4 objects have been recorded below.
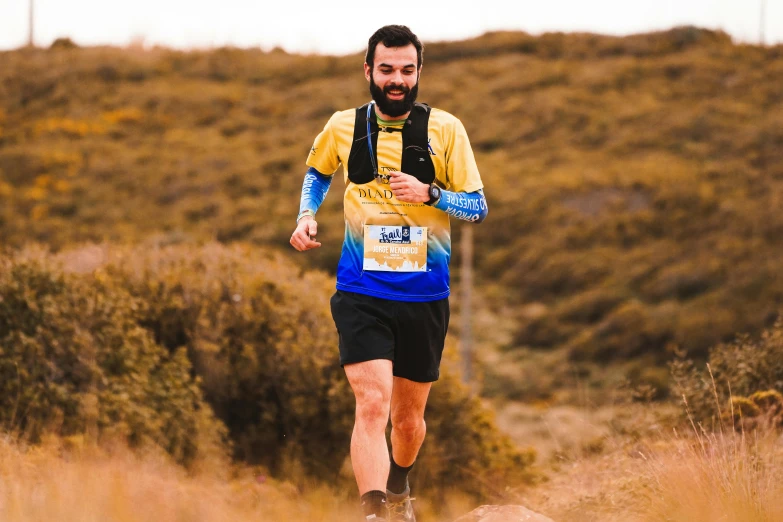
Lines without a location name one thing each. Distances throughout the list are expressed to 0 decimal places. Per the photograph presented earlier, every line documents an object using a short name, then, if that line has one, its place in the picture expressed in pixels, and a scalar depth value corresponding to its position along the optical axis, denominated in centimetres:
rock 1036
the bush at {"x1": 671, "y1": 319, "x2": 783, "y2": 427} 1513
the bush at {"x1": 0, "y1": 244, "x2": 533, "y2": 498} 1841
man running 978
